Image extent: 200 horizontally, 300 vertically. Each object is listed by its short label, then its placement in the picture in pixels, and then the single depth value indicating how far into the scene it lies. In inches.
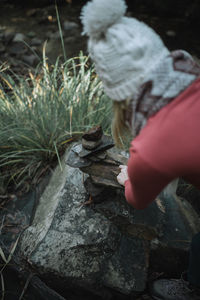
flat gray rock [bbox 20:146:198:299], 64.5
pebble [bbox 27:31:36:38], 184.1
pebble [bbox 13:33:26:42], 175.2
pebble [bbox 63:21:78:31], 189.7
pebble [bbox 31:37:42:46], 174.6
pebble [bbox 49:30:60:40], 180.5
